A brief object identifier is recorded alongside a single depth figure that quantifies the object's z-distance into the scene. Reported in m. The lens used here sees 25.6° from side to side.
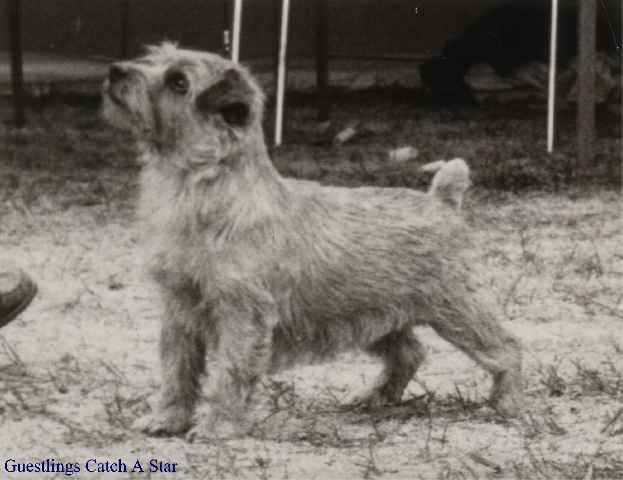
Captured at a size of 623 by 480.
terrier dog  4.64
